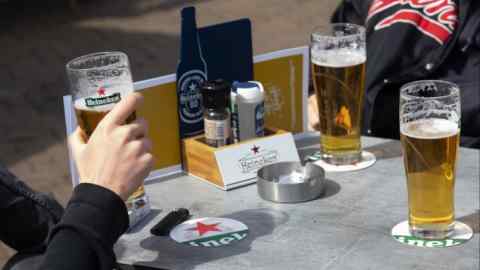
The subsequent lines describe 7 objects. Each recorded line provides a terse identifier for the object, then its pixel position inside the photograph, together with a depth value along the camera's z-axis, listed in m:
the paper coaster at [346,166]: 2.27
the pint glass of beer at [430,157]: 2.00
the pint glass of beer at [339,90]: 2.25
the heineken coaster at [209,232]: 2.06
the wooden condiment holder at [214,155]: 2.22
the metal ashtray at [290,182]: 2.16
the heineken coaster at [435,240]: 2.01
